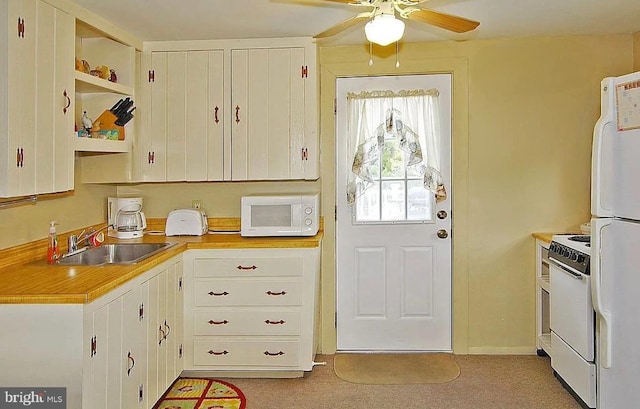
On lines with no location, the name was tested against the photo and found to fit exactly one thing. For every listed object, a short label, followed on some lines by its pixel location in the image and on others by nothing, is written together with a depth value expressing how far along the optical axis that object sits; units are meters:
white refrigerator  2.60
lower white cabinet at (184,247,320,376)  3.76
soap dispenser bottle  3.24
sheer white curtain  4.25
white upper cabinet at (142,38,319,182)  4.02
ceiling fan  2.41
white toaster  4.20
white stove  3.12
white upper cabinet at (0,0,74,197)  2.59
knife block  3.81
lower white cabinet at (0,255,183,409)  2.34
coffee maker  4.11
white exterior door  4.32
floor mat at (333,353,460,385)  3.81
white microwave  4.00
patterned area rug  3.39
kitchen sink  3.60
